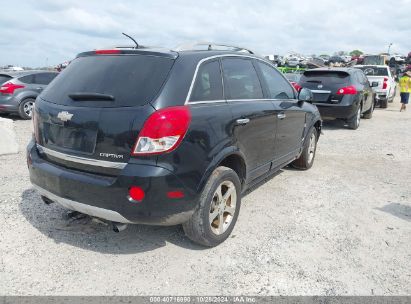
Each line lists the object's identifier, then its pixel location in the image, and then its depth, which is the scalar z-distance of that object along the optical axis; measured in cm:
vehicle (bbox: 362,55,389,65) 2840
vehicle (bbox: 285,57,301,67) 3119
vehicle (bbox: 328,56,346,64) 3922
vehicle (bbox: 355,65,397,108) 1510
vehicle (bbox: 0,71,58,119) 1044
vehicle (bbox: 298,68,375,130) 942
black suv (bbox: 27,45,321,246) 282
